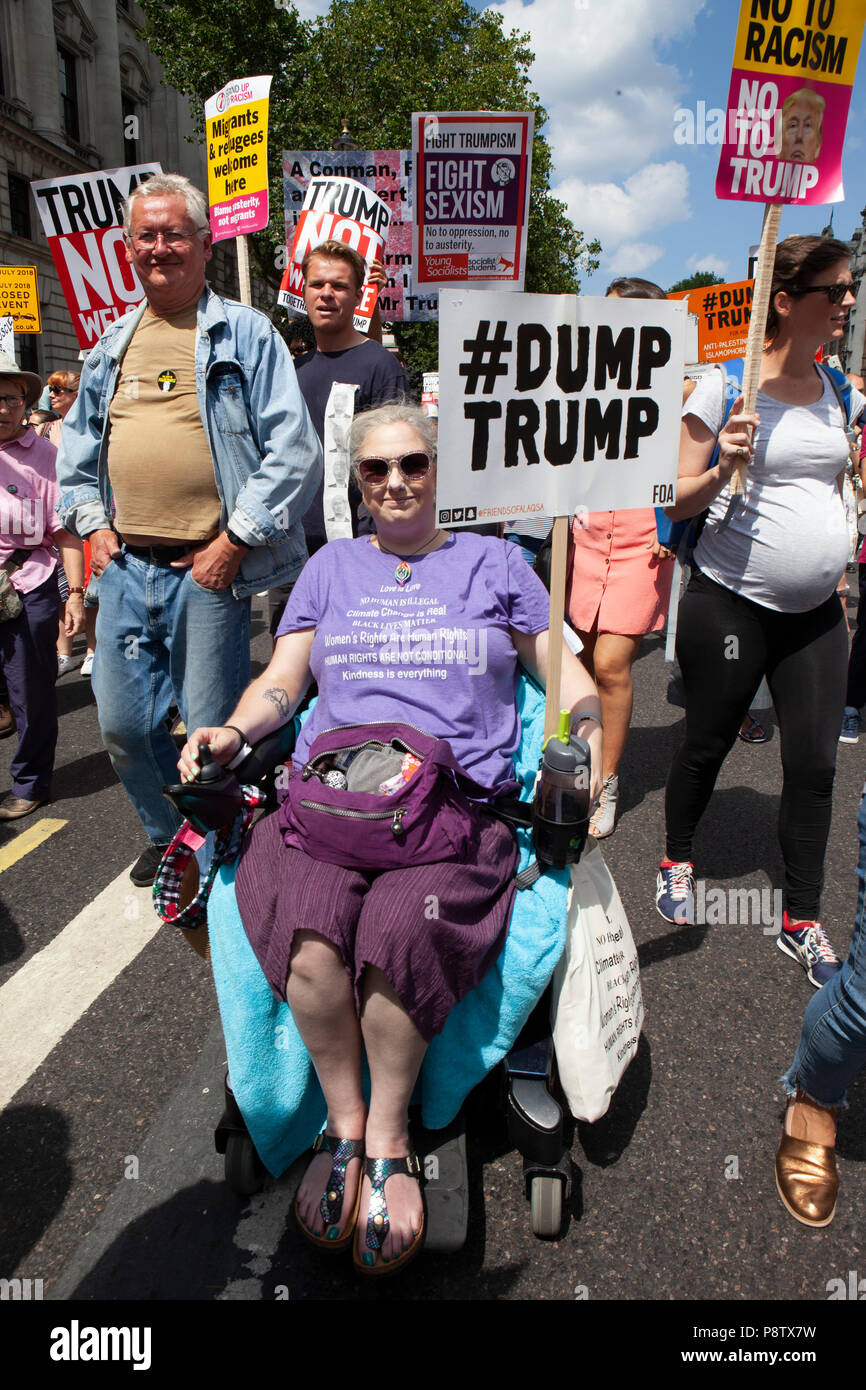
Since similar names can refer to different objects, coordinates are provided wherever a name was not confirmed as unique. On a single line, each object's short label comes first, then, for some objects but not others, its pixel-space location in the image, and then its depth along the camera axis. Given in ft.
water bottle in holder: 5.81
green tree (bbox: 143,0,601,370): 82.12
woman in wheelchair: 5.71
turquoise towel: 6.10
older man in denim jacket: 8.91
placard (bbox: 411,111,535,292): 15.64
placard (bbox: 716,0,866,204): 7.86
